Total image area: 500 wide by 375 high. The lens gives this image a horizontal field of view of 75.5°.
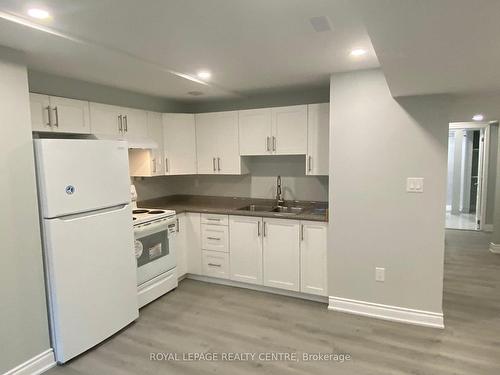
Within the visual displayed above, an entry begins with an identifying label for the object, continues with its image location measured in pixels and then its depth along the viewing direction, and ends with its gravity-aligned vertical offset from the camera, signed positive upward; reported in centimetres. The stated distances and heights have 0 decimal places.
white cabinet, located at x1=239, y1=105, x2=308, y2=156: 362 +37
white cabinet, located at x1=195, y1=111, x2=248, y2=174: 402 +26
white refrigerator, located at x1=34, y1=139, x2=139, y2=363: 233 -57
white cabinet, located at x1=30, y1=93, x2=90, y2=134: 270 +46
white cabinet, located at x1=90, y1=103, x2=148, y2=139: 325 +47
